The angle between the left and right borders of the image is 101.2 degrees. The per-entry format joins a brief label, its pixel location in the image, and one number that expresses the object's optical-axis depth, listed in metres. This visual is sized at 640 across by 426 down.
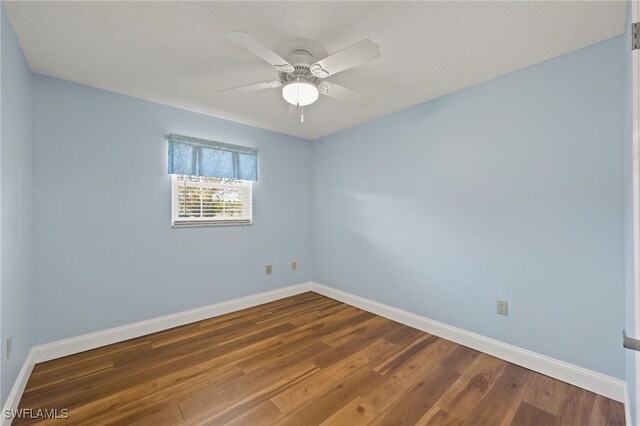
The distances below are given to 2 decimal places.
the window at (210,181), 2.87
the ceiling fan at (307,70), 1.41
